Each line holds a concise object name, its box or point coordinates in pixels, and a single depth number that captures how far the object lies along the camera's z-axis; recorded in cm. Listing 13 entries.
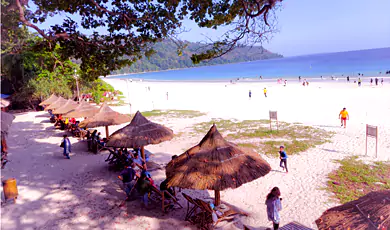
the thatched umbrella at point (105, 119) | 1134
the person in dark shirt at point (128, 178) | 740
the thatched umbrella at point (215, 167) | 551
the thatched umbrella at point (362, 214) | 353
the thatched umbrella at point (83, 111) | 1397
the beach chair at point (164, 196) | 663
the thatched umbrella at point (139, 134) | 863
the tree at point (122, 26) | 783
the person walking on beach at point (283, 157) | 881
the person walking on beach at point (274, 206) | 556
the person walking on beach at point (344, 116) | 1444
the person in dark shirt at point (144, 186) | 683
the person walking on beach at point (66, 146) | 1092
